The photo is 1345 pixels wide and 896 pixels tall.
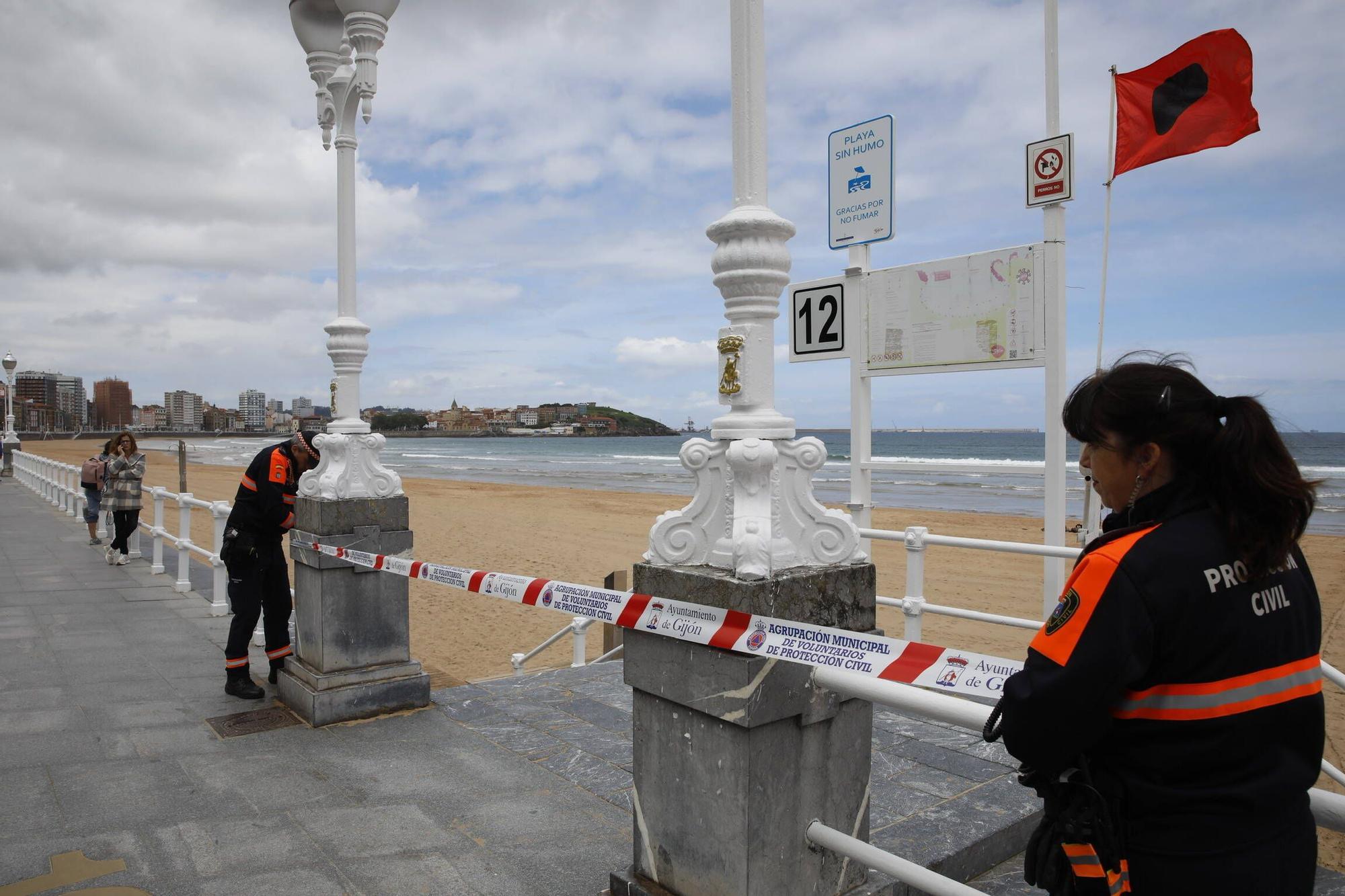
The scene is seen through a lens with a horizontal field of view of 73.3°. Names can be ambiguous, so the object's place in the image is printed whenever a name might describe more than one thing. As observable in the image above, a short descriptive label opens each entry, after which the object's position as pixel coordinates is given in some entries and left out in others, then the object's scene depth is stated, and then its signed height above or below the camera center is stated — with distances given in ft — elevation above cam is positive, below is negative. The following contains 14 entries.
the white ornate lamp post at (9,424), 86.58 +0.24
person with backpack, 43.68 -2.94
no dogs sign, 17.12 +4.84
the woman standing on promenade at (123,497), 35.81 -2.81
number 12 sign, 20.45 +2.35
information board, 17.90 +2.32
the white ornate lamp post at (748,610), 7.79 -1.77
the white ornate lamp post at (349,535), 16.34 -2.02
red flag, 18.24 +6.69
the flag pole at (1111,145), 19.40 +6.00
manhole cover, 15.74 -5.31
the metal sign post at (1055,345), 17.33 +1.55
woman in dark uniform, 4.85 -1.39
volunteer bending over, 17.74 -2.48
